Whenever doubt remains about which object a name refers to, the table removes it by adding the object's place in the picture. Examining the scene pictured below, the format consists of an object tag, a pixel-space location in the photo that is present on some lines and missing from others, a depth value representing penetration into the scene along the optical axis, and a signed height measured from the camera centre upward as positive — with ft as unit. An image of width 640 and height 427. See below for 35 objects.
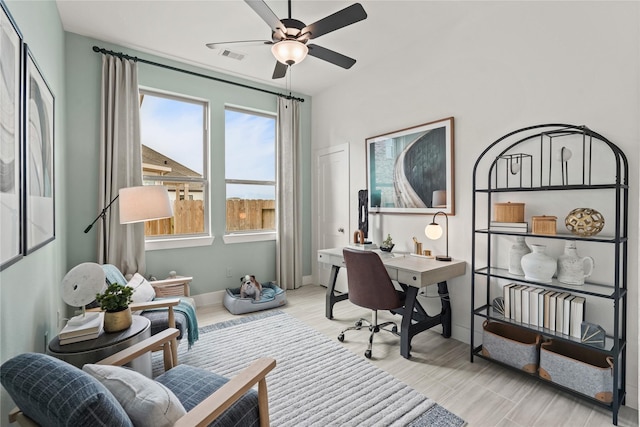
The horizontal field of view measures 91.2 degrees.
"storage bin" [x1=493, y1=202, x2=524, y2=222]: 7.65 -0.17
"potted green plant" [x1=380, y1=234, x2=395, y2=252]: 10.75 -1.35
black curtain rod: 10.32 +5.17
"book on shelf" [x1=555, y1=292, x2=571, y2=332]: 6.70 -2.33
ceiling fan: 6.49 +3.97
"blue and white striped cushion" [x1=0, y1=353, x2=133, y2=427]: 2.74 -1.69
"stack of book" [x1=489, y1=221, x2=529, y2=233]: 7.40 -0.52
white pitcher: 6.66 -1.33
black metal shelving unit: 6.18 +0.34
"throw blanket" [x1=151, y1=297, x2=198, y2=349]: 8.10 -2.94
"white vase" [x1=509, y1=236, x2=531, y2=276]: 7.64 -1.21
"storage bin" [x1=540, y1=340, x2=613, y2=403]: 6.04 -3.39
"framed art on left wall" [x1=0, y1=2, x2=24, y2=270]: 3.71 +0.90
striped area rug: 6.02 -4.00
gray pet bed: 11.53 -3.57
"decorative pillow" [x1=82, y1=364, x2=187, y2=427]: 3.36 -2.11
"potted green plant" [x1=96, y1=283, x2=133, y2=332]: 5.65 -1.84
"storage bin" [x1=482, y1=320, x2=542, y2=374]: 7.13 -3.36
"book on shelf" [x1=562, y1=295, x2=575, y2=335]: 6.61 -2.40
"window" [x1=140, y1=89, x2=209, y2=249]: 11.61 +1.96
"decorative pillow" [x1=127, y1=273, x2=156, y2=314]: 8.30 -2.26
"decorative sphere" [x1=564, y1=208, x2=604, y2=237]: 6.38 -0.36
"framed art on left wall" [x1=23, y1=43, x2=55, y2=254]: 4.88 +0.88
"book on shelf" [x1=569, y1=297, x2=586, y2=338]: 6.45 -2.34
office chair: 8.30 -2.11
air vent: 11.07 +5.50
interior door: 13.69 +0.21
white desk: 8.31 -2.02
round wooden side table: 4.98 -2.29
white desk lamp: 9.46 -0.83
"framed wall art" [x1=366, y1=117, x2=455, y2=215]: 9.78 +1.25
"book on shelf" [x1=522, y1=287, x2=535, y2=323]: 7.20 -2.34
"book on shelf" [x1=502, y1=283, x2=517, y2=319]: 7.55 -2.31
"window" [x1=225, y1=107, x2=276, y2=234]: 13.48 +1.62
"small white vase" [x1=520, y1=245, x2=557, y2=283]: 6.94 -1.35
